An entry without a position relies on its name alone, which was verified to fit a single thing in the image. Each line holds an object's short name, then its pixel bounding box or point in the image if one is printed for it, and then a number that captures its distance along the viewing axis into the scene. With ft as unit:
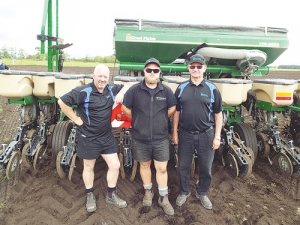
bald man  9.53
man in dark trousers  9.77
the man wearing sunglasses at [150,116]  9.50
